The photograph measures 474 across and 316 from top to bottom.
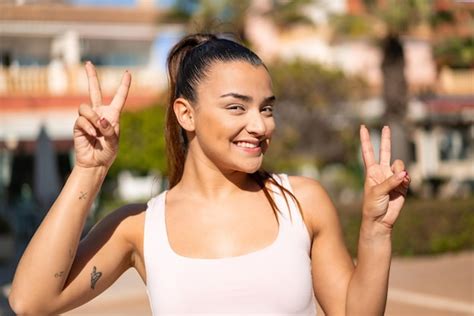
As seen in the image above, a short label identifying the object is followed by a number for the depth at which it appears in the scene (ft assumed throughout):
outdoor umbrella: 53.21
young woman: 6.84
